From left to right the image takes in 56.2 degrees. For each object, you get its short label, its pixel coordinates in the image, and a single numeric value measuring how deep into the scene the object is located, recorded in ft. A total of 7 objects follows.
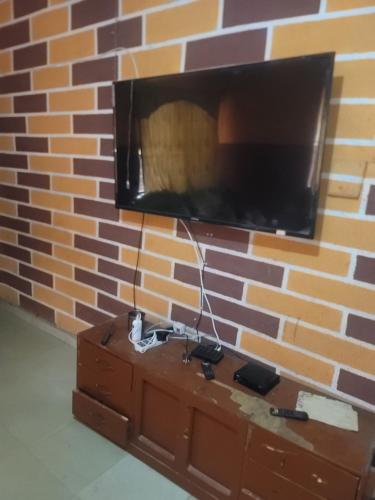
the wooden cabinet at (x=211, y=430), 3.82
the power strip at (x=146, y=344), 5.48
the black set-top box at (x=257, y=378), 4.71
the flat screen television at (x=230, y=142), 4.32
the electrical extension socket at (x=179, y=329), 6.13
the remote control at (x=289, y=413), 4.20
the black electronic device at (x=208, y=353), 5.34
